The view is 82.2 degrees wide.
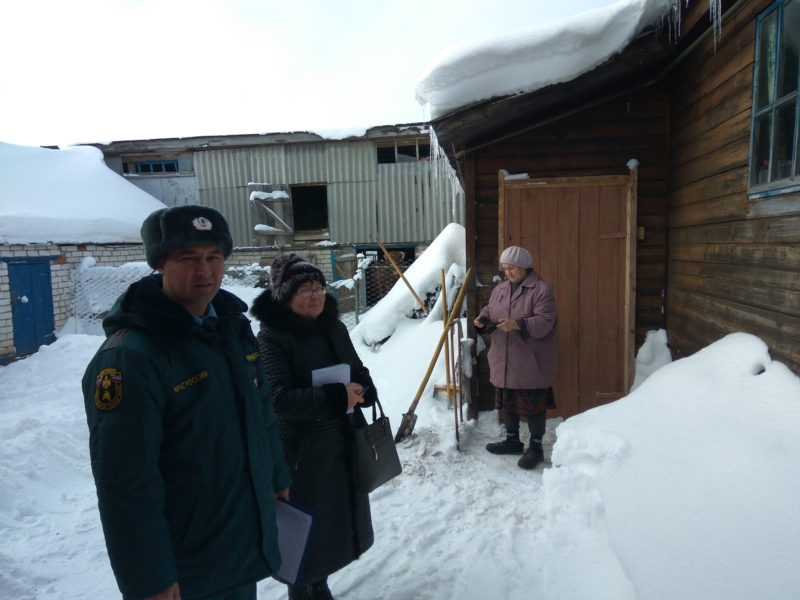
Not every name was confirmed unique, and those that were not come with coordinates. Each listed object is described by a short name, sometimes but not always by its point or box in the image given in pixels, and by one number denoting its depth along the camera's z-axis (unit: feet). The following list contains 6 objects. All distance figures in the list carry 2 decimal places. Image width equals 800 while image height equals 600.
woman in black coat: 6.45
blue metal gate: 28.94
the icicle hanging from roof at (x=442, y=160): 13.82
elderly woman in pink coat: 11.44
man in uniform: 3.84
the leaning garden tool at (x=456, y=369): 12.76
